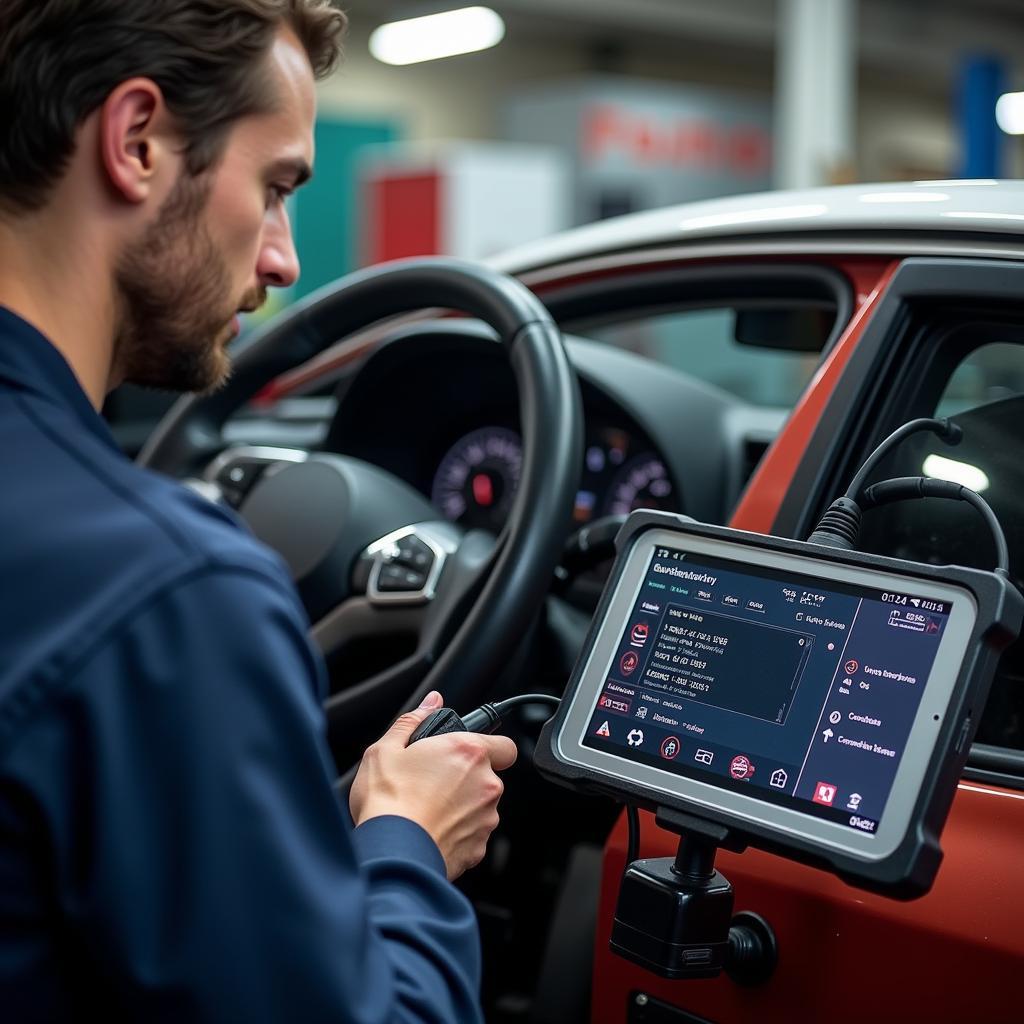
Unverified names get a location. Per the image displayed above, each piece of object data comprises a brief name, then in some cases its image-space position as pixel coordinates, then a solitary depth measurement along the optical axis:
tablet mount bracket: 0.98
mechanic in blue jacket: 0.66
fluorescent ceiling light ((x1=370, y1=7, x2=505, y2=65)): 11.37
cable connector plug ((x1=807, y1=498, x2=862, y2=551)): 1.06
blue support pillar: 10.65
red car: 1.07
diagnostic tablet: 0.88
